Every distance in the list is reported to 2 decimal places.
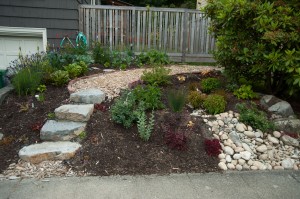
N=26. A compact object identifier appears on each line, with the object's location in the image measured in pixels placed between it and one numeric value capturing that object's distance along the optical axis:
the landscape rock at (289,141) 3.81
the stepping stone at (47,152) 3.44
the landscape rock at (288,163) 3.50
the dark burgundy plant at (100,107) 4.34
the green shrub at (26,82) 4.94
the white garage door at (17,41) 7.64
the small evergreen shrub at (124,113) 3.88
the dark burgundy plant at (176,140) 3.58
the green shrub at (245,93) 4.47
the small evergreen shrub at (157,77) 5.09
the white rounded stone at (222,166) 3.41
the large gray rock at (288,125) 4.01
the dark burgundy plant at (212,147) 3.56
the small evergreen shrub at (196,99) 4.37
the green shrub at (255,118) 3.88
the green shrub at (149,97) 4.22
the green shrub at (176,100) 4.14
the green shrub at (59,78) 5.24
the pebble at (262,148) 3.67
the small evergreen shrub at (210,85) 4.89
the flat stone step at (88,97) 4.49
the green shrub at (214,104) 4.18
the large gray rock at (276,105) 4.24
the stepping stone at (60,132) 3.80
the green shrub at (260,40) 3.81
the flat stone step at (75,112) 4.03
